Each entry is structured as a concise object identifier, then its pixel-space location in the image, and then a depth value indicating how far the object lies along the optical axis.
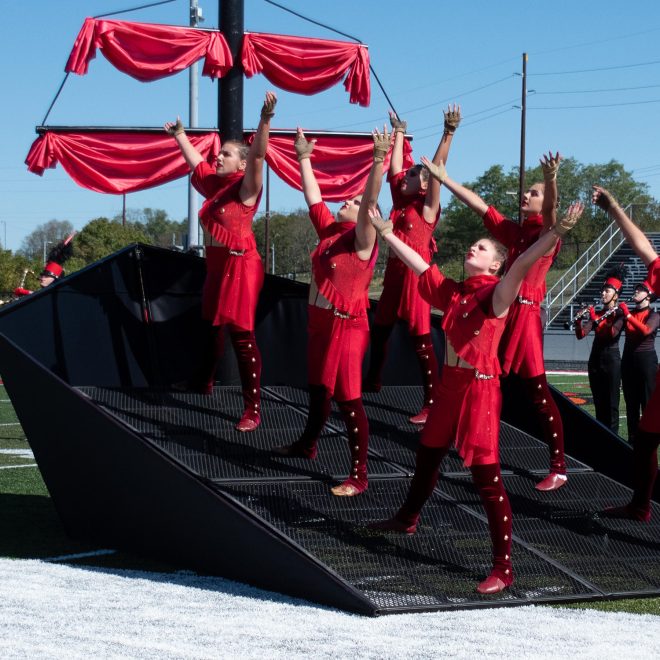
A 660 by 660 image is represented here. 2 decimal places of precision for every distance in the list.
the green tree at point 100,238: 83.94
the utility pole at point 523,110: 45.50
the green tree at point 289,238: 85.31
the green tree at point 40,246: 130.12
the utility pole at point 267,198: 56.89
